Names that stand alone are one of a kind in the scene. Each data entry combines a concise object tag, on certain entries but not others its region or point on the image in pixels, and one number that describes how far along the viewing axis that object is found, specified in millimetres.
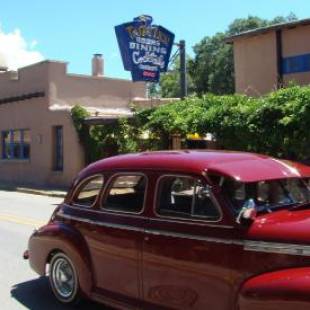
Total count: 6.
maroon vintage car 4477
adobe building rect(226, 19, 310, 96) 21047
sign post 20016
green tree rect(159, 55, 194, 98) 64812
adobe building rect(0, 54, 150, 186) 25188
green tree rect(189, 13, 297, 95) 49750
